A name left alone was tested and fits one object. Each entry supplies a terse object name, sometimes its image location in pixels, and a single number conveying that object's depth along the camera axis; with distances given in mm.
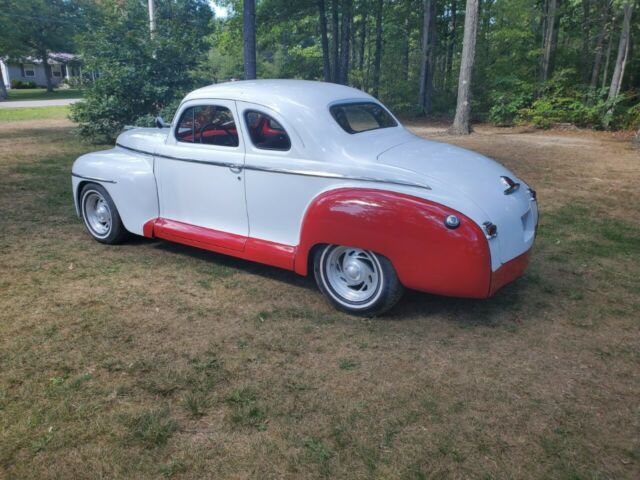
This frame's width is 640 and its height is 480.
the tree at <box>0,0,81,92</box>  35625
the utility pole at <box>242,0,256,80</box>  13916
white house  48225
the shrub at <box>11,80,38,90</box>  44594
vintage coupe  3586
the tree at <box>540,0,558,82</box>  18594
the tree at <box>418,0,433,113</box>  20688
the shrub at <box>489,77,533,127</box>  18641
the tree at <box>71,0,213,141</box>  12164
